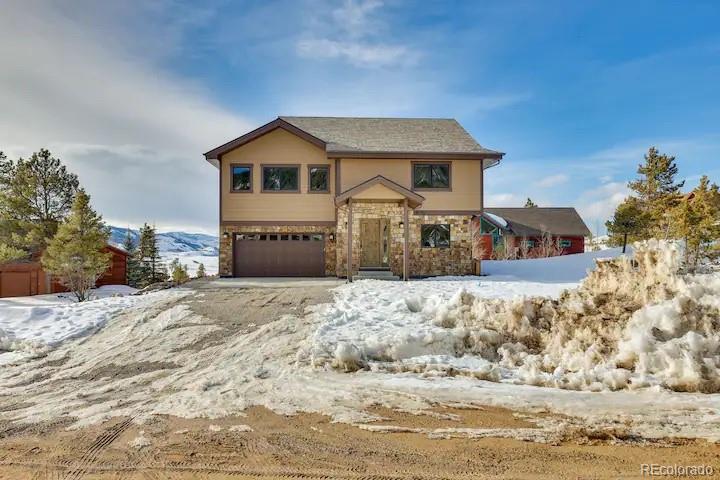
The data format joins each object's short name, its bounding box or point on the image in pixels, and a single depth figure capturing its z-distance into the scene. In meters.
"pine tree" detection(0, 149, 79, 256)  22.14
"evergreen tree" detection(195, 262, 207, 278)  32.78
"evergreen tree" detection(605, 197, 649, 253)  21.50
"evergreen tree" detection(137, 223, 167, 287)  32.69
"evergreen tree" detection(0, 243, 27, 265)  20.14
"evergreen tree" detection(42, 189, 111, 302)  17.64
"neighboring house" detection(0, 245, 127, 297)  20.14
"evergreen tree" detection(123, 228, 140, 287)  29.96
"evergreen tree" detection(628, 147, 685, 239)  27.20
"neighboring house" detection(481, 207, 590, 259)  30.91
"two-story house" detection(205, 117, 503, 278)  17.94
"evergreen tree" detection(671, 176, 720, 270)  14.53
